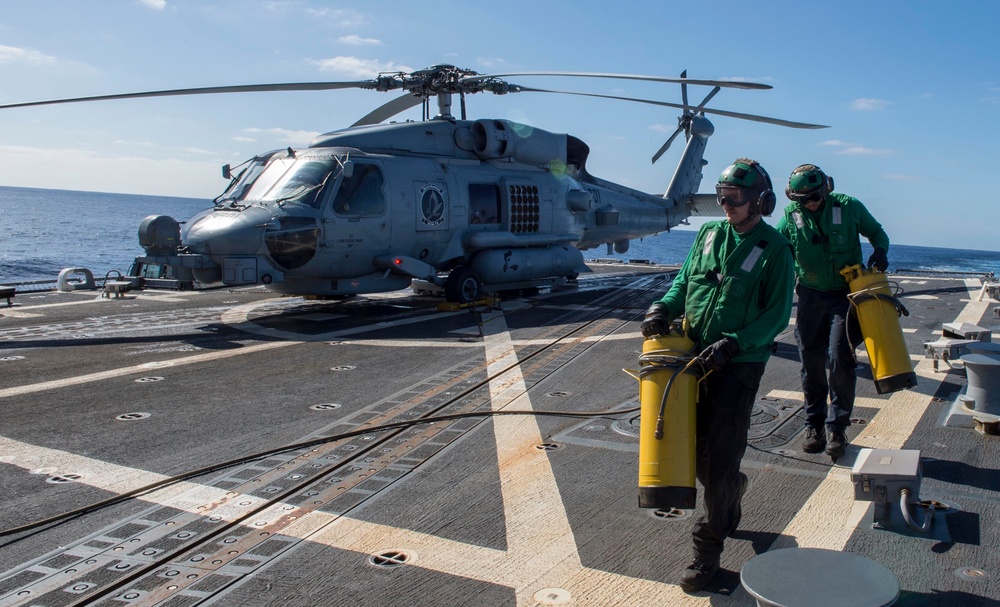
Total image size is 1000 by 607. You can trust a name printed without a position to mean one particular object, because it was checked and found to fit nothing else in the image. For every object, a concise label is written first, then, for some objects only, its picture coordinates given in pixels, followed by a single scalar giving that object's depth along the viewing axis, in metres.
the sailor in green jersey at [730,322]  3.40
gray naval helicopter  10.88
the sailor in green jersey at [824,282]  5.12
